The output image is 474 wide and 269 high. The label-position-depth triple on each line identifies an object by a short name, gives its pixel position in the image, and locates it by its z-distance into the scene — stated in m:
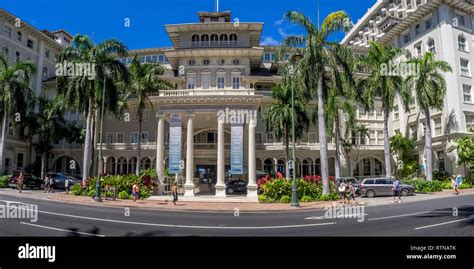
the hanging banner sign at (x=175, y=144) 25.70
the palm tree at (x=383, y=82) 31.44
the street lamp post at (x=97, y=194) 22.44
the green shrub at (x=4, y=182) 31.48
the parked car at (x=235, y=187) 29.72
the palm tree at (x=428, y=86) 32.28
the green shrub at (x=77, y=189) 26.50
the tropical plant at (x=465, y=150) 33.06
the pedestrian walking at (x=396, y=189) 22.31
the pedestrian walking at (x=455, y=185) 26.56
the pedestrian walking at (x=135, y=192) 22.55
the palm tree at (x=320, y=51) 24.00
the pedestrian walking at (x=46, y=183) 28.87
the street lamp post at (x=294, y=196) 19.82
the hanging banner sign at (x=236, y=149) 24.97
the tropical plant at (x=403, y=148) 40.56
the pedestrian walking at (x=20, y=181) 27.61
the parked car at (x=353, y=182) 27.45
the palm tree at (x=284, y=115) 30.20
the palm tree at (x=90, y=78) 28.70
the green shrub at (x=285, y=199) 22.40
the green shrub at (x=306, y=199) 22.64
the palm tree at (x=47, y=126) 41.19
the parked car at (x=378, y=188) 27.16
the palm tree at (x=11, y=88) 34.06
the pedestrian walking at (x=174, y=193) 21.20
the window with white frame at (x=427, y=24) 41.97
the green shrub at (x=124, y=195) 24.61
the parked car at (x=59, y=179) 33.12
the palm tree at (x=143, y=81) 32.81
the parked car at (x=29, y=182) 31.50
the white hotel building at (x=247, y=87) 39.12
